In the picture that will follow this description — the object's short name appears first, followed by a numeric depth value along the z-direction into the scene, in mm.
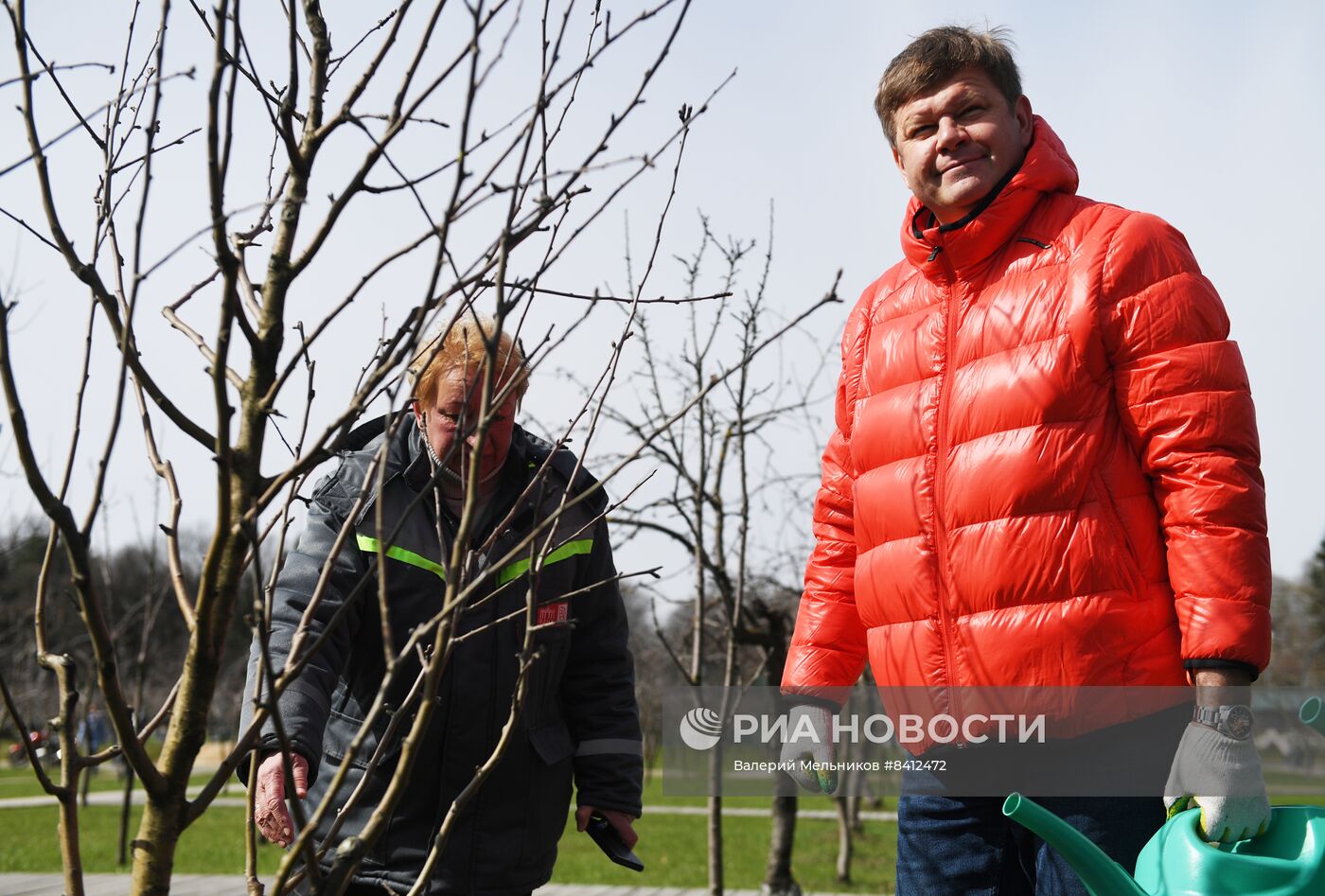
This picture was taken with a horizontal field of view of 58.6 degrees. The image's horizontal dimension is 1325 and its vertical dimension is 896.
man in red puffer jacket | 1828
